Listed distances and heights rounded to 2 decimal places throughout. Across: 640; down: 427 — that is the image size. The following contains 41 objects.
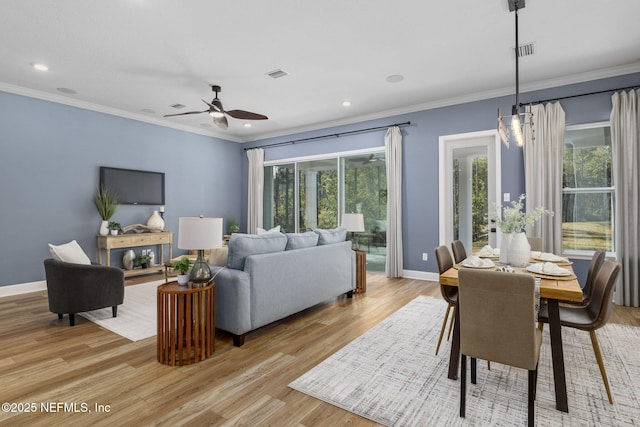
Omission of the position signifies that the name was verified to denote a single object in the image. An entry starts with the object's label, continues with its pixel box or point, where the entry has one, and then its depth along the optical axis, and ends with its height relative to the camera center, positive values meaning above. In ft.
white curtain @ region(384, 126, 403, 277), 18.34 +0.59
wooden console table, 17.38 -1.52
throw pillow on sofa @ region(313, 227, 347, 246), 13.02 -0.90
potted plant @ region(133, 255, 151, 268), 18.84 -2.66
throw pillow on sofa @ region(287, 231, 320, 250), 11.36 -0.94
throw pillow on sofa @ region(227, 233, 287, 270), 9.62 -0.99
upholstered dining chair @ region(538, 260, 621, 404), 6.29 -2.11
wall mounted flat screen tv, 18.40 +1.77
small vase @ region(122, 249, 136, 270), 18.40 -2.52
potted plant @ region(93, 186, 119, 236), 17.69 +0.49
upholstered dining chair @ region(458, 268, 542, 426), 5.56 -1.91
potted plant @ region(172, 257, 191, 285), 8.58 -1.42
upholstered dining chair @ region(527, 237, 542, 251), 11.85 -1.10
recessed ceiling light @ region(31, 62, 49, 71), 12.91 +5.93
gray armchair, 10.85 -2.40
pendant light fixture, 8.81 +2.55
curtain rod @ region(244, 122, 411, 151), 19.29 +5.16
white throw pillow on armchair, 11.45 -1.38
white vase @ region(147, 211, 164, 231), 19.52 -0.44
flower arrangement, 8.56 -0.19
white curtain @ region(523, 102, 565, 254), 14.08 +1.87
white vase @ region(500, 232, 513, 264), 8.73 -0.93
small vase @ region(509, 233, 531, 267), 8.43 -0.98
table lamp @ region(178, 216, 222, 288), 8.38 -0.62
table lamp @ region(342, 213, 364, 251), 15.16 -0.43
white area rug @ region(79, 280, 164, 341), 10.43 -3.65
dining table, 6.09 -1.90
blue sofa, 9.22 -2.03
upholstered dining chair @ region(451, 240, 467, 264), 10.62 -1.28
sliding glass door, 19.85 +1.34
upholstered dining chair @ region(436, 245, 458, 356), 8.63 -1.57
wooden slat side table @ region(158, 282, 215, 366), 8.16 -2.76
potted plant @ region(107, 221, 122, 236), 17.83 -0.66
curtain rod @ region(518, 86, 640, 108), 13.21 +4.98
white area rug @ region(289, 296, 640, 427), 6.07 -3.72
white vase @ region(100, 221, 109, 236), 17.61 -0.75
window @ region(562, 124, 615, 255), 13.96 +0.94
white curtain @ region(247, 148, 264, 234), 25.11 +1.93
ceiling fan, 13.98 +4.44
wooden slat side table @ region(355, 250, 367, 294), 15.06 -2.64
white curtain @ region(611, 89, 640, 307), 12.71 +0.88
